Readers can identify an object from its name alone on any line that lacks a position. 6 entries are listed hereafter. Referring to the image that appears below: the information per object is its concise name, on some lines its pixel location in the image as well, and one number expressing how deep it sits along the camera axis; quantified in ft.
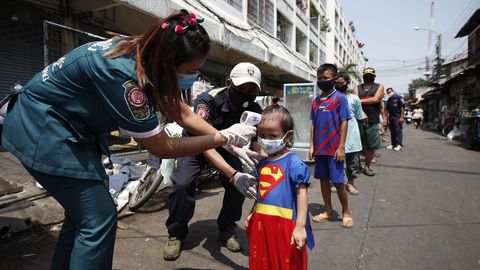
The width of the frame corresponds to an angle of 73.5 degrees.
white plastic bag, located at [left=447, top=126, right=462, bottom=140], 43.70
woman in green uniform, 4.86
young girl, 6.34
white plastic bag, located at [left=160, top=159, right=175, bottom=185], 12.55
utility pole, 92.73
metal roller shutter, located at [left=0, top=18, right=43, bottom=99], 17.76
